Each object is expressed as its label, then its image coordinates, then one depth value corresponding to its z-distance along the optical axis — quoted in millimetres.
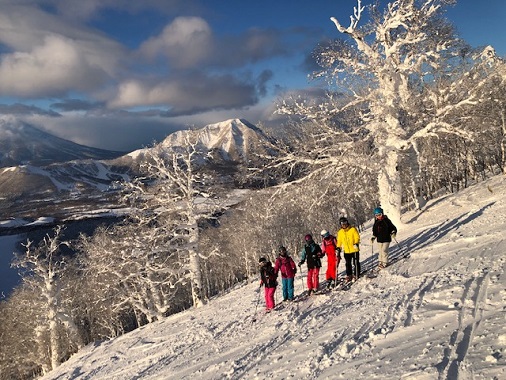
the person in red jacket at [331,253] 11891
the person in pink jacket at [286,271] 12284
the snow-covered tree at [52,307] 29391
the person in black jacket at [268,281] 12383
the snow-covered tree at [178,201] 21062
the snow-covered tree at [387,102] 17516
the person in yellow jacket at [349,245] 11562
